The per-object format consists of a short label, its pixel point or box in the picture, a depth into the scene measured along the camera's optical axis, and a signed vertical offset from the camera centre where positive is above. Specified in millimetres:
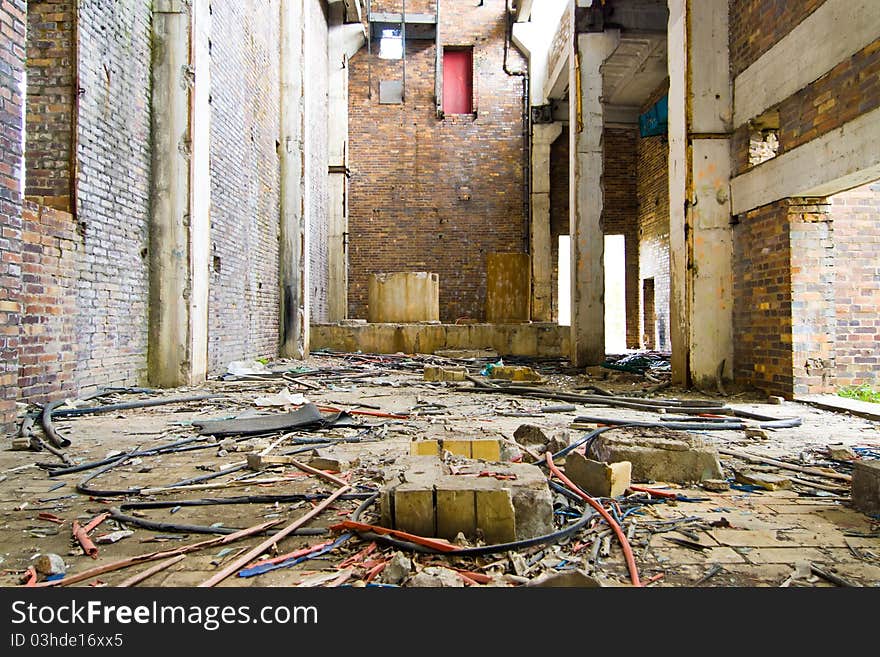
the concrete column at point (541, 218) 17438 +3646
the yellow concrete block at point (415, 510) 2438 -730
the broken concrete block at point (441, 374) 8453 -530
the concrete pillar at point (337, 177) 16250 +4598
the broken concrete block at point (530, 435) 4141 -712
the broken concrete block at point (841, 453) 3862 -793
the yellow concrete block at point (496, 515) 2396 -740
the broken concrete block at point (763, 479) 3297 -835
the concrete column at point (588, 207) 11398 +2579
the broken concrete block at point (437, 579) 2020 -850
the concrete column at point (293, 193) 11875 +3020
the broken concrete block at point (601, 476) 3031 -749
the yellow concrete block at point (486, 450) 3484 -677
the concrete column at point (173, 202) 7180 +1715
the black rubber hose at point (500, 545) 2240 -820
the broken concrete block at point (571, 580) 1870 -791
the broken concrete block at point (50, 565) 2125 -835
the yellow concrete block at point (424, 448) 3529 -671
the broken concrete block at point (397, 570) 2068 -840
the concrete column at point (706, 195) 7582 +1864
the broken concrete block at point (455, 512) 2432 -733
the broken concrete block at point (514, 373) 8383 -527
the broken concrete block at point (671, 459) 3373 -721
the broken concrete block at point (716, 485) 3244 -838
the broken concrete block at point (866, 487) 2811 -750
